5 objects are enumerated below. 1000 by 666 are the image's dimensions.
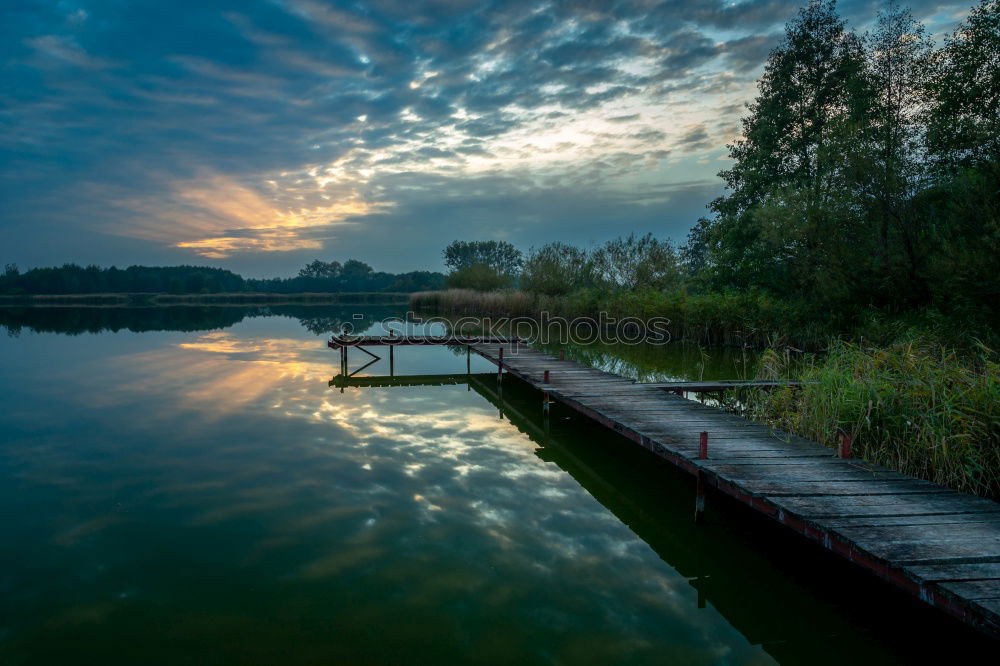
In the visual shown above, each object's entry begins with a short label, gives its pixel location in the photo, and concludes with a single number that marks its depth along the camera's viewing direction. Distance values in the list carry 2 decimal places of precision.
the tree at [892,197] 11.59
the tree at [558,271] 28.97
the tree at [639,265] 25.58
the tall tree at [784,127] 21.62
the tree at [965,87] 12.48
